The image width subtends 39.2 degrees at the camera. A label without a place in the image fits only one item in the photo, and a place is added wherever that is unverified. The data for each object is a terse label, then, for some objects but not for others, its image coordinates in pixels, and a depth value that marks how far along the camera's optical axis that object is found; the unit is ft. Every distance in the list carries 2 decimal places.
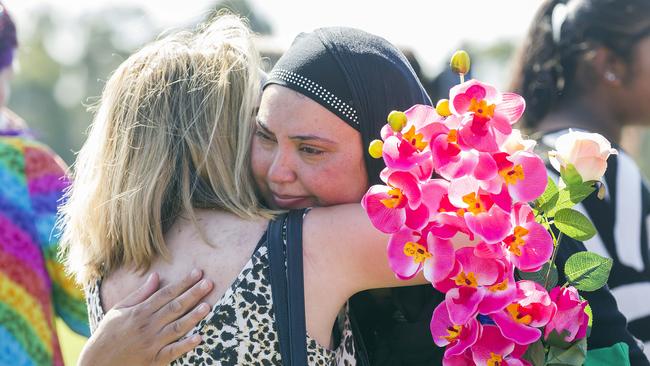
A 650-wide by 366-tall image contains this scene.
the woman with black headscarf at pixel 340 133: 7.96
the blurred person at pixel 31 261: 10.28
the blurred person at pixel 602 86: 10.16
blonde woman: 7.30
